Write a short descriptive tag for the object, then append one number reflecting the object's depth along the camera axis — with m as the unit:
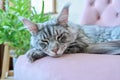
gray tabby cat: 0.96
